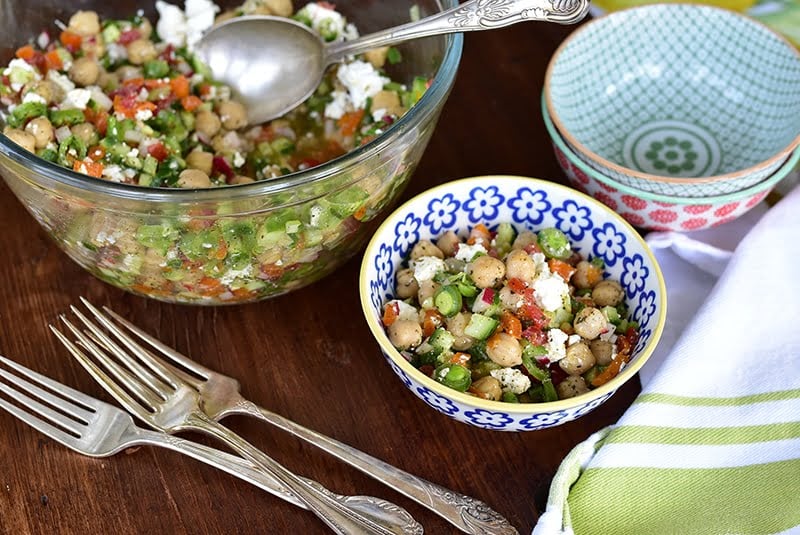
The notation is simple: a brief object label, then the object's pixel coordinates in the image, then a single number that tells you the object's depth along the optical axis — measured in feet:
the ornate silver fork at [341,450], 1.77
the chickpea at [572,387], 1.79
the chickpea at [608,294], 1.88
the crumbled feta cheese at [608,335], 1.85
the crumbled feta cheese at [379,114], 2.06
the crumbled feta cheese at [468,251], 1.90
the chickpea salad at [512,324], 1.80
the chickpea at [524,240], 1.93
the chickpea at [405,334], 1.80
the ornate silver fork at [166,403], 1.75
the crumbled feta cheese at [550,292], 1.84
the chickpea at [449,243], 1.94
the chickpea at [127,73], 2.12
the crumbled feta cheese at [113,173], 1.93
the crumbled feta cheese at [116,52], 2.16
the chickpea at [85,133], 1.97
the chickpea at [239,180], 2.00
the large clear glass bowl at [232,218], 1.74
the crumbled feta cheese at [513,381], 1.79
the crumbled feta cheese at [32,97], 1.98
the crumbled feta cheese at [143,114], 2.01
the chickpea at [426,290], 1.86
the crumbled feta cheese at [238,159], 2.04
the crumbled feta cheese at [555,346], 1.81
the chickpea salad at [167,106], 1.97
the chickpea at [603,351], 1.82
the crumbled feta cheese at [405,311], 1.84
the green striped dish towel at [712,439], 1.75
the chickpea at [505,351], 1.78
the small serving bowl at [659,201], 1.98
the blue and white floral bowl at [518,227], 1.76
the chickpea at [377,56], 2.15
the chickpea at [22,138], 1.91
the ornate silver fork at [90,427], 1.79
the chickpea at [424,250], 1.92
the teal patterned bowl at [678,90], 2.15
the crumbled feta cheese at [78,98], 1.99
